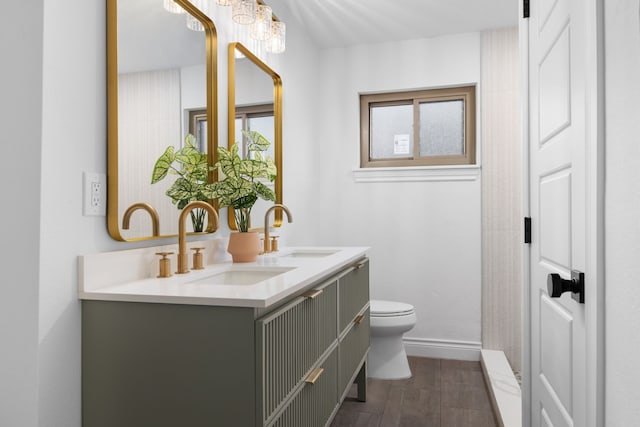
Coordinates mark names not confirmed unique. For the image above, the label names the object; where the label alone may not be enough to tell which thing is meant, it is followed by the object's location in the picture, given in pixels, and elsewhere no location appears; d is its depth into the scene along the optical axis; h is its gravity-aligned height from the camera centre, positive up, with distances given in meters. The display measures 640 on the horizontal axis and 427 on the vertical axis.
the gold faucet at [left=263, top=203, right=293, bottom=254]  2.35 -0.09
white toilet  2.89 -0.84
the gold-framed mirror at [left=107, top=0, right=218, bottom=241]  1.40 +0.40
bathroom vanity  1.15 -0.37
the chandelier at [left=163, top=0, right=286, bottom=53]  1.92 +0.93
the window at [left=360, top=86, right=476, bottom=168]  3.45 +0.68
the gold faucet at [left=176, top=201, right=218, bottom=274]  1.58 -0.05
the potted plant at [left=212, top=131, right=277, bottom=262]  1.81 +0.10
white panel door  1.05 +0.04
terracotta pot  1.94 -0.14
